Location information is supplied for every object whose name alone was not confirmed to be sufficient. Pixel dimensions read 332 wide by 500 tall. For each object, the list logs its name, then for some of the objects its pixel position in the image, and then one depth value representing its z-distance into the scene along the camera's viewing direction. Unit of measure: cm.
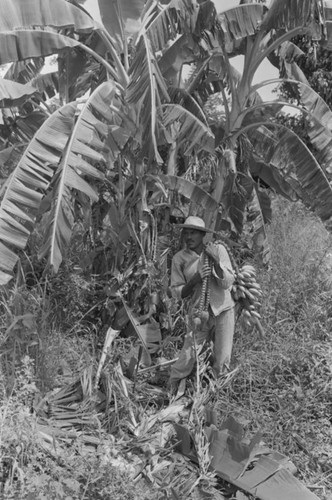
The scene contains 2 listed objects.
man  380
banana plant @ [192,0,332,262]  476
